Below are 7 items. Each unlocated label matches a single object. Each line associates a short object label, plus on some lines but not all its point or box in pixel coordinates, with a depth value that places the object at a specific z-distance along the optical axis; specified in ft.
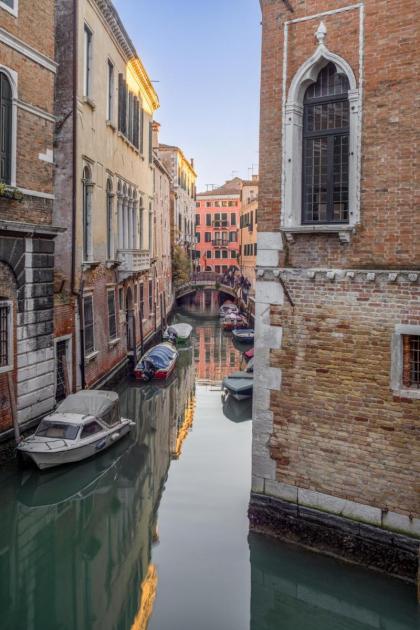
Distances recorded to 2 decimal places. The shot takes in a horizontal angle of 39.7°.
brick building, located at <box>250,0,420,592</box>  19.08
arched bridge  136.15
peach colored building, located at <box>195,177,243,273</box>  182.29
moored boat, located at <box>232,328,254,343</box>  80.69
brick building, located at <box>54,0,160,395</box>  40.34
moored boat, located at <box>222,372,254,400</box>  49.57
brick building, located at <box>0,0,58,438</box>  30.04
